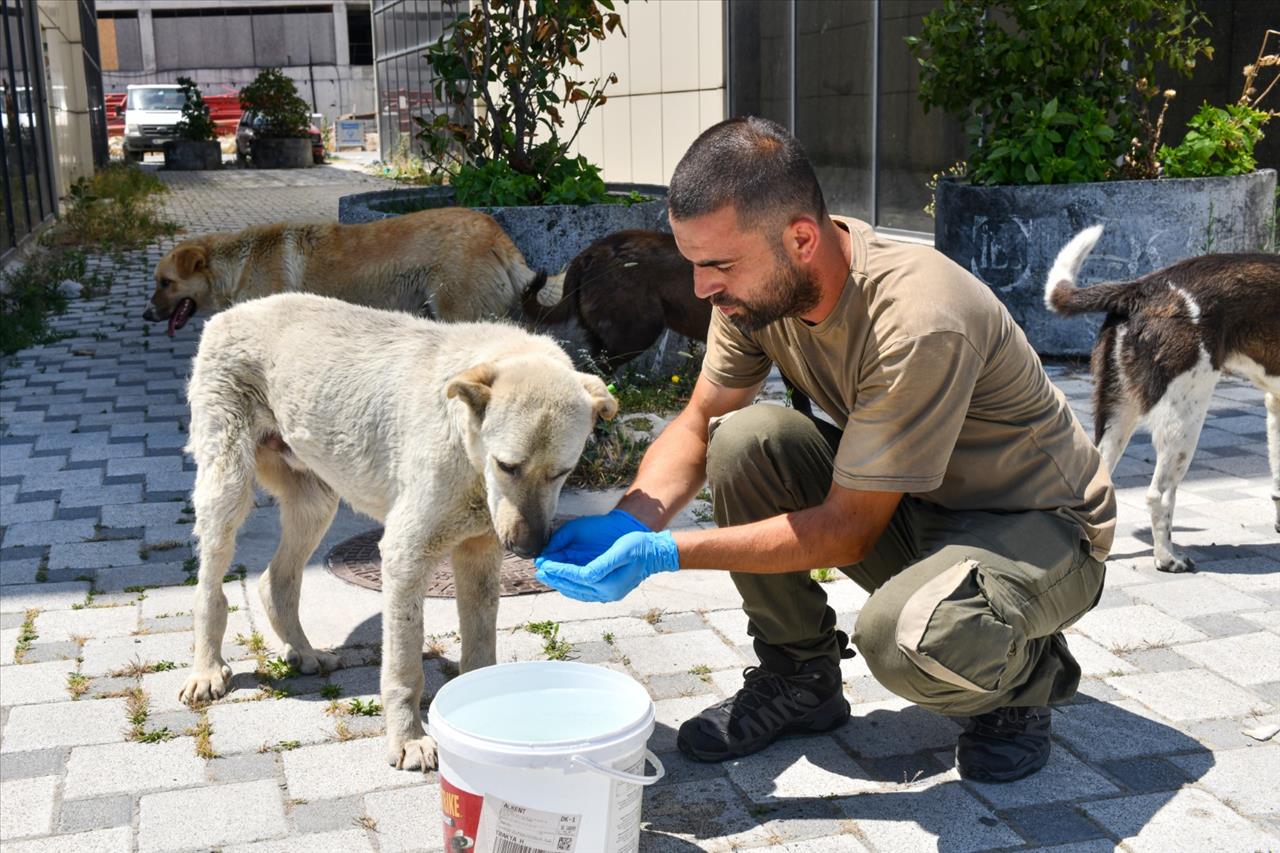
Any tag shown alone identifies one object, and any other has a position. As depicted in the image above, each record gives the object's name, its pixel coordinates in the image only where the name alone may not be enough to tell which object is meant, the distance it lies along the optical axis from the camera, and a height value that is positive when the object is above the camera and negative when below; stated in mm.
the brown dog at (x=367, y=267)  7016 -472
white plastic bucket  2549 -1272
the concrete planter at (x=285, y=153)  31703 +853
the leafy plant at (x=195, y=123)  31500 +1668
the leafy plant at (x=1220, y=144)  8031 +163
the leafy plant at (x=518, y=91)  8633 +662
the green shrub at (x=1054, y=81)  7980 +618
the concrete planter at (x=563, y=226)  7883 -288
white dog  3236 -769
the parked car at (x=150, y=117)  34156 +2008
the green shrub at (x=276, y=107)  31641 +2067
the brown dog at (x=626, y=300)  6988 -677
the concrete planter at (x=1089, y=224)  7812 -373
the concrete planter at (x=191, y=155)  31328 +850
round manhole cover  4809 -1556
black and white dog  4801 -693
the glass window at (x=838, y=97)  11688 +771
